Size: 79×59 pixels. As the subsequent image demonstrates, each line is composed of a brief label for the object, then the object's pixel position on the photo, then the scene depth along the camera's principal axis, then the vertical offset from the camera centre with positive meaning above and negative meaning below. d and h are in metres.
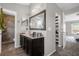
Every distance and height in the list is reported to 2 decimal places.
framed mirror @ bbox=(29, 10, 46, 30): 1.56 +0.17
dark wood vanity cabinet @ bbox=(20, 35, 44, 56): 1.55 -0.34
